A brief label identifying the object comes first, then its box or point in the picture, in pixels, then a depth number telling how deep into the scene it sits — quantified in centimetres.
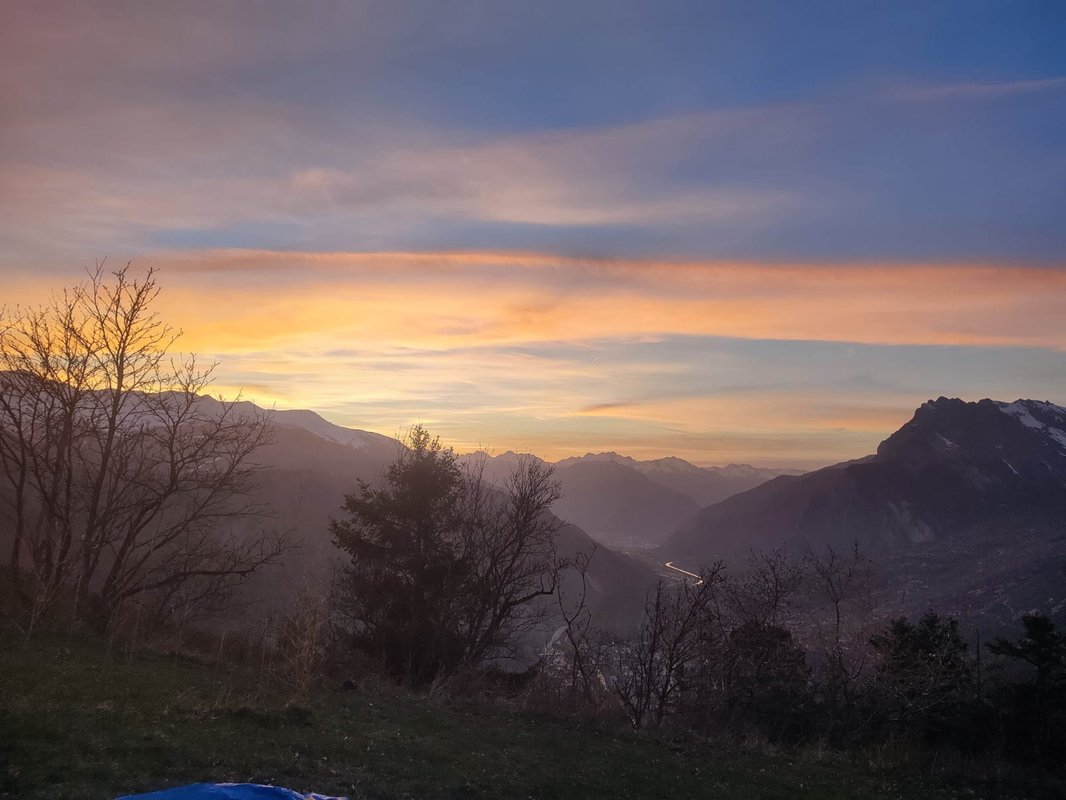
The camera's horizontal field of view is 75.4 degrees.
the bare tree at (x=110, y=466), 1823
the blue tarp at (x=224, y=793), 489
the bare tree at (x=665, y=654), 2030
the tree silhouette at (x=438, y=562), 2272
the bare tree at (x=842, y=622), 1992
